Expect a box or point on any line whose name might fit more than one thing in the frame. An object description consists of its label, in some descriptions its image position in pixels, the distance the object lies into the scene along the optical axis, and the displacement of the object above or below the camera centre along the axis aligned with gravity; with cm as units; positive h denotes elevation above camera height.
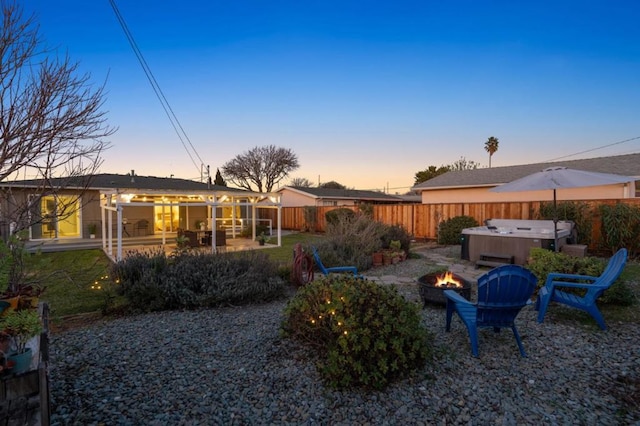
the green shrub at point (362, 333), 252 -105
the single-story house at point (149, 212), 1094 -12
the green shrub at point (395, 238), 948 -92
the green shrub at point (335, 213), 1535 -27
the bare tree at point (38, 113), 234 +76
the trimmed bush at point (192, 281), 475 -111
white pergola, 1005 +43
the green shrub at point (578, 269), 447 -96
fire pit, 431 -110
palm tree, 3952 +761
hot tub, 751 -81
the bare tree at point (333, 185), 4817 +354
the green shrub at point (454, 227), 1202 -79
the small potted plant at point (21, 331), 163 -64
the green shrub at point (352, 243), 764 -91
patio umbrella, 626 +51
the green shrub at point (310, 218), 1898 -60
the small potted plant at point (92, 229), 1444 -85
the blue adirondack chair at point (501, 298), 314 -90
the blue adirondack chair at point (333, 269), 552 -106
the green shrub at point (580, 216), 953 -32
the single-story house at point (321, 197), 2352 +83
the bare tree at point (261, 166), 3831 +507
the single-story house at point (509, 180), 1345 +116
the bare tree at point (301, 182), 4641 +387
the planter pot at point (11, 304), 194 -59
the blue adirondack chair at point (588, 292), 368 -104
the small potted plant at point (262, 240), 1330 -130
